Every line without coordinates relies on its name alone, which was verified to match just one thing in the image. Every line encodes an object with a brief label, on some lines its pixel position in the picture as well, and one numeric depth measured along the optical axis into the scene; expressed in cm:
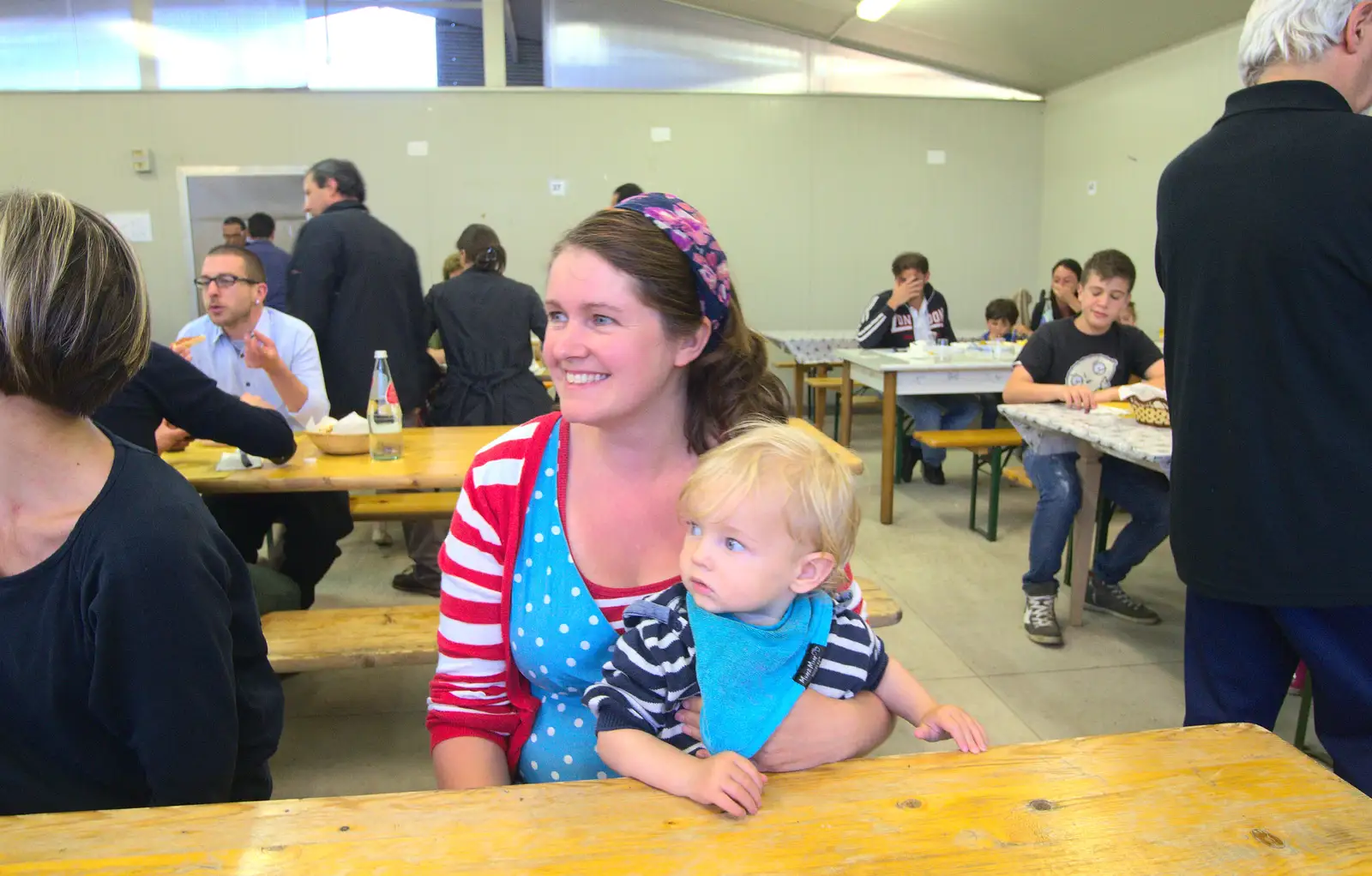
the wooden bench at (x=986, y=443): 476
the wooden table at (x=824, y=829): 88
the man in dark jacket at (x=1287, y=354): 159
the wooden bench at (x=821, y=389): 712
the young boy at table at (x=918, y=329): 598
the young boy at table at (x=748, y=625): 110
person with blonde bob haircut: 110
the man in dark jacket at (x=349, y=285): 407
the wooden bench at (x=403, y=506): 359
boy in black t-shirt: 356
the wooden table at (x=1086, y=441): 294
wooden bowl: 290
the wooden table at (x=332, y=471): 260
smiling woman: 127
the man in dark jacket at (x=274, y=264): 669
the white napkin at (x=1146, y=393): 337
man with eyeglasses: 315
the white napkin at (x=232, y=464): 273
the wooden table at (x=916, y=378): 510
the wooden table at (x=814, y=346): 745
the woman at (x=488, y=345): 432
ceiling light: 766
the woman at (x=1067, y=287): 674
